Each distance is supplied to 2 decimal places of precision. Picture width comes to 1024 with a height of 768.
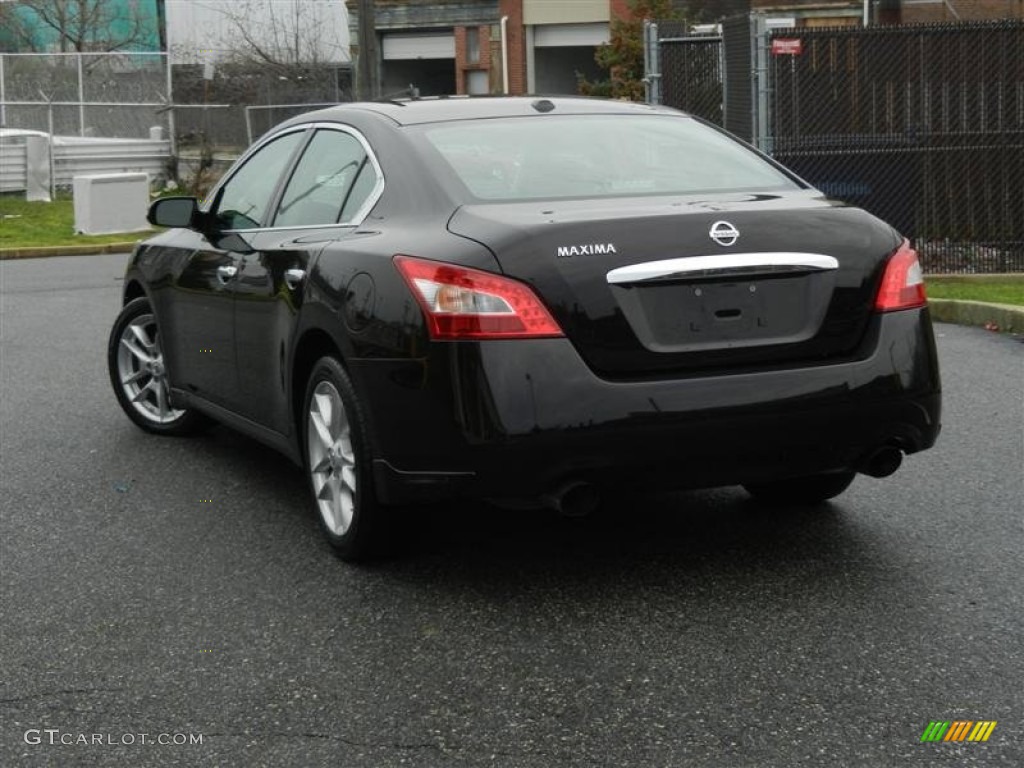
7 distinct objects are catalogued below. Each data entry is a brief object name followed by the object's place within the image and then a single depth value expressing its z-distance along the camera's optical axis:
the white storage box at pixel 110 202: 26.31
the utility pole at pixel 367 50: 26.64
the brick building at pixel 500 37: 47.59
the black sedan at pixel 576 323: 4.98
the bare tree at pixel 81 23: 62.06
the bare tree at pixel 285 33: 44.88
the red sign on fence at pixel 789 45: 16.03
